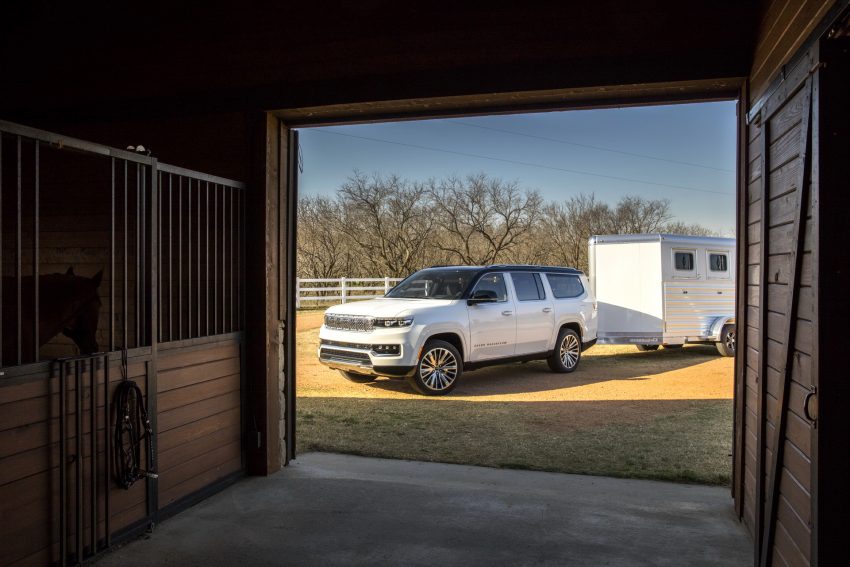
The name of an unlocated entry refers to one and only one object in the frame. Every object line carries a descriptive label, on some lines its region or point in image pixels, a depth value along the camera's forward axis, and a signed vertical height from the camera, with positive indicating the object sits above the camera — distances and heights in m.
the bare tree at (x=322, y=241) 31.06 +1.51
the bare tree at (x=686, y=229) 35.19 +2.50
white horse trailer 12.77 -0.31
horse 3.65 -0.22
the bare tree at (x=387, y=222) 31.22 +2.44
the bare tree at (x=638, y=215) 34.34 +3.09
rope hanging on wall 3.67 -0.91
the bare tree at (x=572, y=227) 33.09 +2.39
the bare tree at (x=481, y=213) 31.83 +2.92
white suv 8.60 -0.73
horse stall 3.18 -0.52
